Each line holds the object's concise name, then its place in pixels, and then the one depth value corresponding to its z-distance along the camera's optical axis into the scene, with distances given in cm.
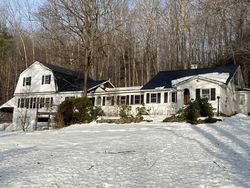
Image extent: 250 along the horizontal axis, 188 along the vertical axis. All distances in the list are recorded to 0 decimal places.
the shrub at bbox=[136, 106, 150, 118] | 2567
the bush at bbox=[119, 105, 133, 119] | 2417
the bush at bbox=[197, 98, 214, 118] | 2139
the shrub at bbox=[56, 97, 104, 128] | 2402
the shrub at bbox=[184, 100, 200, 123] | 2028
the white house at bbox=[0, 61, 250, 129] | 2885
